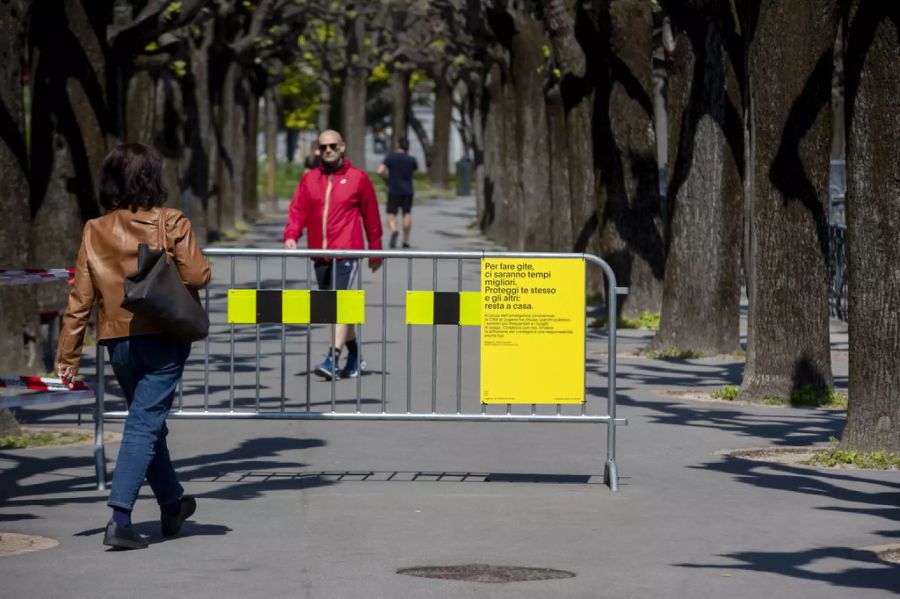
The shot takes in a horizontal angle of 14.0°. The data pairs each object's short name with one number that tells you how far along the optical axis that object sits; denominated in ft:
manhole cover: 45.88
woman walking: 50.20
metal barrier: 62.75
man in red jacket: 91.15
